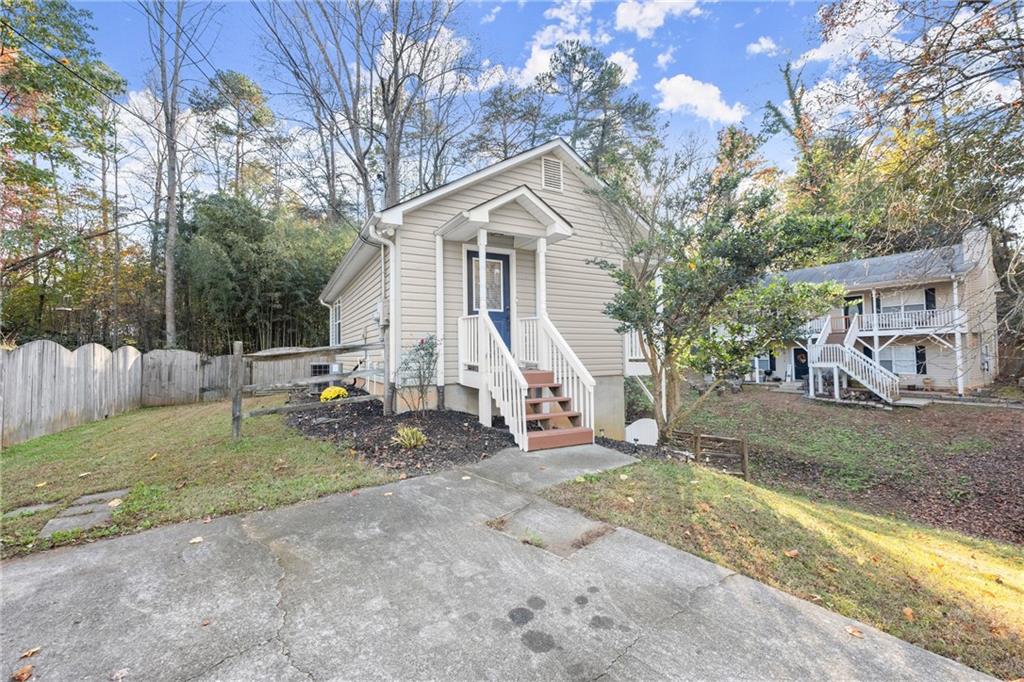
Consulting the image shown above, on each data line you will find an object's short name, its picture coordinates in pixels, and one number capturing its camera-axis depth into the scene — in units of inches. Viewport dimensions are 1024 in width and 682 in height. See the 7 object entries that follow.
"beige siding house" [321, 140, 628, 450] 255.1
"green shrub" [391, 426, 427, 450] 213.2
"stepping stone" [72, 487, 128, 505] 149.8
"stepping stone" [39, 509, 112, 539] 124.4
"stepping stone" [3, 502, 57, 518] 136.0
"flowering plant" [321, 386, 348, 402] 391.5
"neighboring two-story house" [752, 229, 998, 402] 607.0
